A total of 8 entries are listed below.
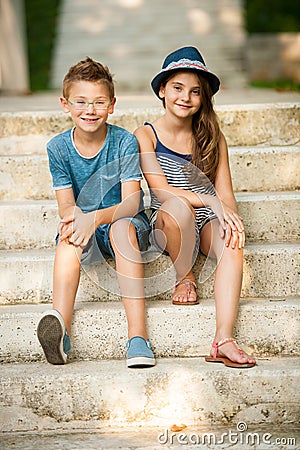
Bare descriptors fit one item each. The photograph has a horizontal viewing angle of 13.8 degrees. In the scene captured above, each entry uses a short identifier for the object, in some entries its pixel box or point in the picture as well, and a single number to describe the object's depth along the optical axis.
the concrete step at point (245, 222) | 5.47
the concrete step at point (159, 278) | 4.98
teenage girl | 4.64
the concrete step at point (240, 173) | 5.96
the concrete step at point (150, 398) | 4.33
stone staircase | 4.34
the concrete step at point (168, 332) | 4.68
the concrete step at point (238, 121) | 6.39
